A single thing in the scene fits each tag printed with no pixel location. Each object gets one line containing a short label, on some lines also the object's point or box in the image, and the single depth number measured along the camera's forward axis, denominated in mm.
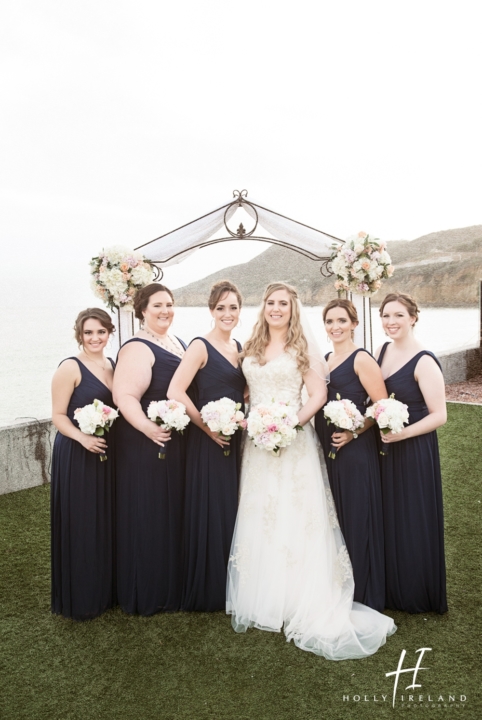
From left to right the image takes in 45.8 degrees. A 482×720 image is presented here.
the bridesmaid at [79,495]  4094
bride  3891
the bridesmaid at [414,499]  4043
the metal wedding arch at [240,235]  6230
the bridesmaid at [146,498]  4176
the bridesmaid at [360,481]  4047
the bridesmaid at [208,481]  4160
